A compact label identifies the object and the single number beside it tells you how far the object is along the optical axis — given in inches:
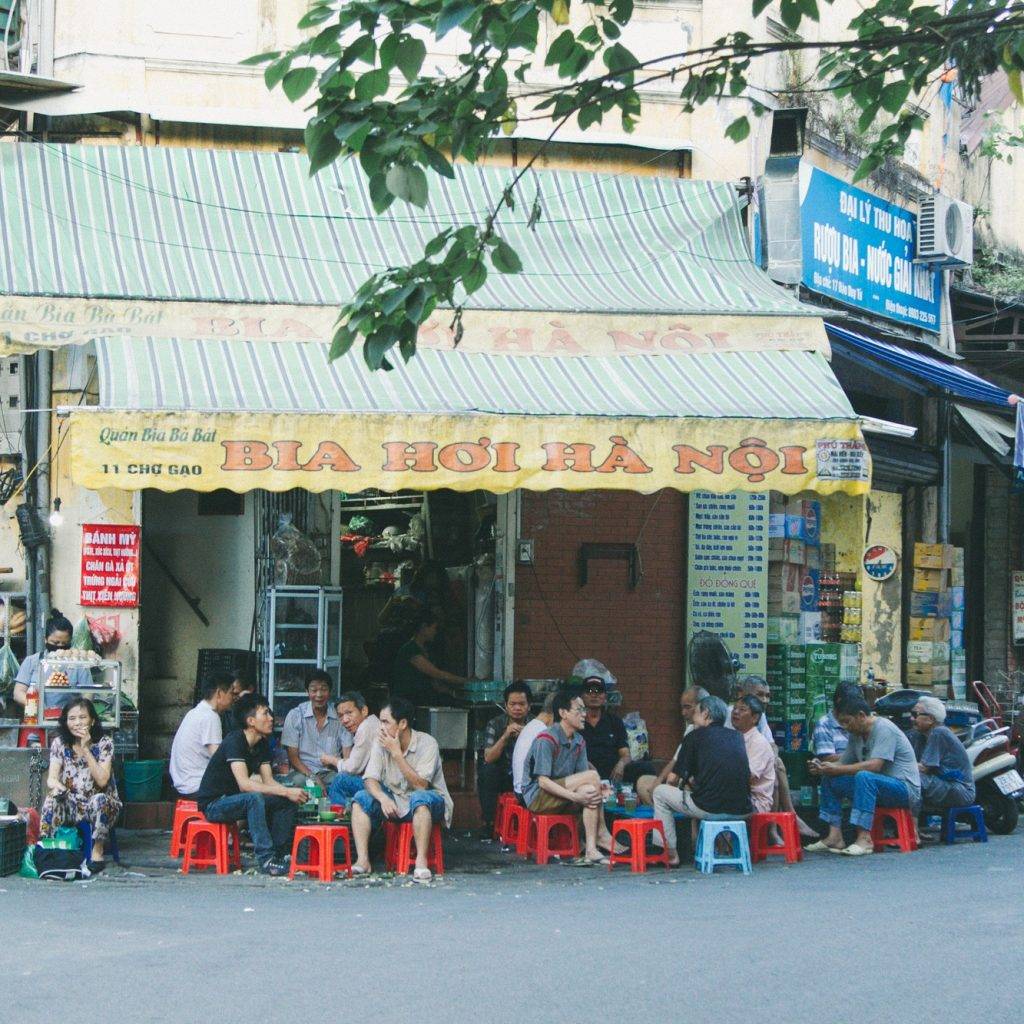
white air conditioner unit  635.5
